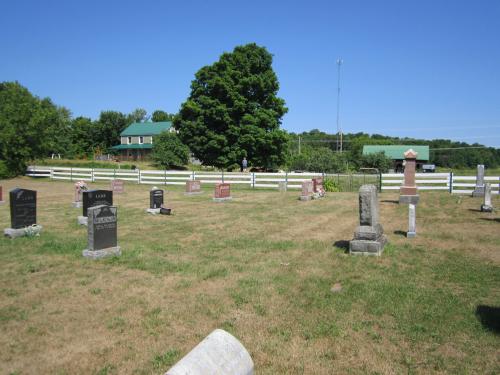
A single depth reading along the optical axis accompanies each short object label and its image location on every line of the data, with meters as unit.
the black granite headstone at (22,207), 11.73
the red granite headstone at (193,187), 24.80
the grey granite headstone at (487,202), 16.08
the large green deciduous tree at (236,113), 39.78
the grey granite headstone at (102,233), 9.55
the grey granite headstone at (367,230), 9.62
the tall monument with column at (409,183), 19.45
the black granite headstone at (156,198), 16.85
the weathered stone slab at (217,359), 2.56
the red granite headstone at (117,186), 25.83
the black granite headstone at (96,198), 13.41
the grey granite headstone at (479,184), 21.43
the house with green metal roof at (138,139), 78.62
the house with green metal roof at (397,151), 73.54
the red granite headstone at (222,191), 21.58
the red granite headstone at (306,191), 21.52
